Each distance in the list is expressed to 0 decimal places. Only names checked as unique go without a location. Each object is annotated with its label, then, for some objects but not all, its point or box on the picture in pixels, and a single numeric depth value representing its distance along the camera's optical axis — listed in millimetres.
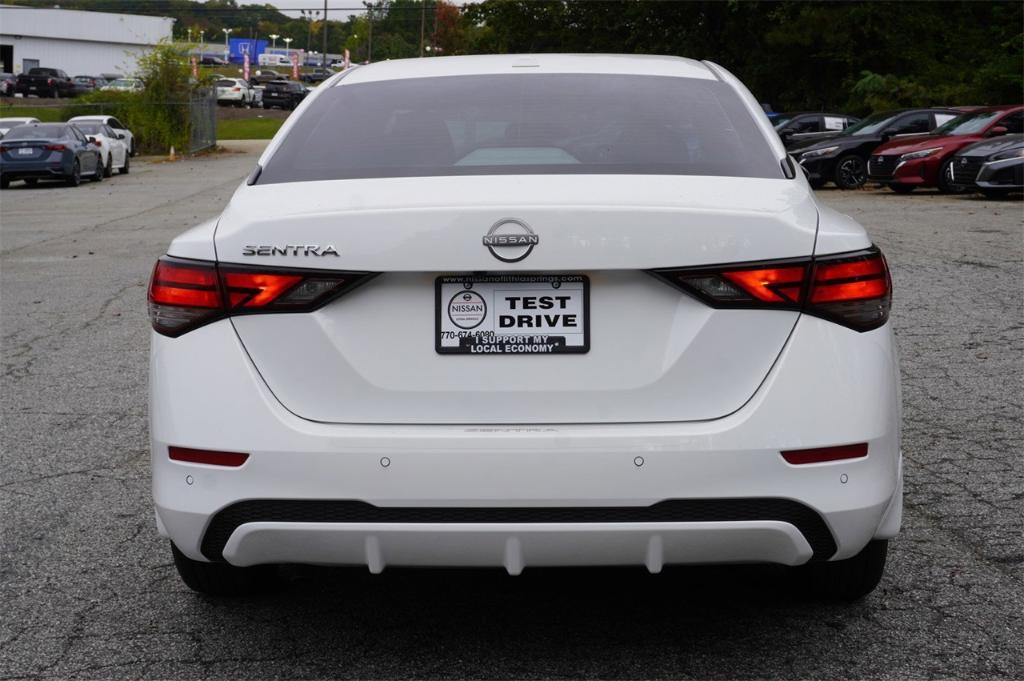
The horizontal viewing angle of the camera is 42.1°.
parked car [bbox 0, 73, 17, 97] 76888
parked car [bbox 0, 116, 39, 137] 37156
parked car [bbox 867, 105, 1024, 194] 22766
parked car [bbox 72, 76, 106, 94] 78500
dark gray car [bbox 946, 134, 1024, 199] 20469
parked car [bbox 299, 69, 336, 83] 106500
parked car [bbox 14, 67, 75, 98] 75438
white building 102250
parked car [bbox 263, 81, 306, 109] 77500
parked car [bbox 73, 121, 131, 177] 32750
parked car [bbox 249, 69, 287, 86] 91394
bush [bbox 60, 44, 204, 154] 43031
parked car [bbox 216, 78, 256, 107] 75438
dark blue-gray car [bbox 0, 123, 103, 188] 28812
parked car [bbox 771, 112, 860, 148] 32281
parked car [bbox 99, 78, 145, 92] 43906
